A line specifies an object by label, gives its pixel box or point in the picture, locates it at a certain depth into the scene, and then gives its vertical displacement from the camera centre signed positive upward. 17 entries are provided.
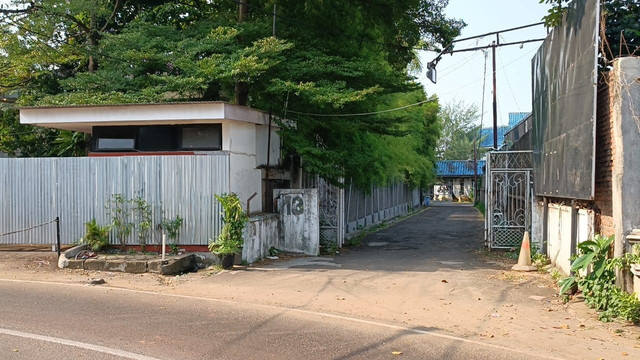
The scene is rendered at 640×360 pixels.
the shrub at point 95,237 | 13.98 -1.43
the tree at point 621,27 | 9.81 +2.53
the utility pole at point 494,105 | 30.07 +3.81
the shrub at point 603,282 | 8.34 -1.68
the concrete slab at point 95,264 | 12.88 -1.92
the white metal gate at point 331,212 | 19.11 -1.16
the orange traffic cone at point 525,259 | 14.13 -2.00
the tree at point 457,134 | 87.19 +6.53
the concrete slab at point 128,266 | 12.73 -1.94
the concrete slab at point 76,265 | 12.97 -1.94
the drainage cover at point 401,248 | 19.62 -2.39
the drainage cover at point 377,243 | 21.27 -2.44
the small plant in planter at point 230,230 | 13.30 -1.21
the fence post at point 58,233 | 13.79 -1.33
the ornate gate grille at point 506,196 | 17.84 -0.60
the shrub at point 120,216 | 14.22 -0.95
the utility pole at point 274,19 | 17.77 +4.76
